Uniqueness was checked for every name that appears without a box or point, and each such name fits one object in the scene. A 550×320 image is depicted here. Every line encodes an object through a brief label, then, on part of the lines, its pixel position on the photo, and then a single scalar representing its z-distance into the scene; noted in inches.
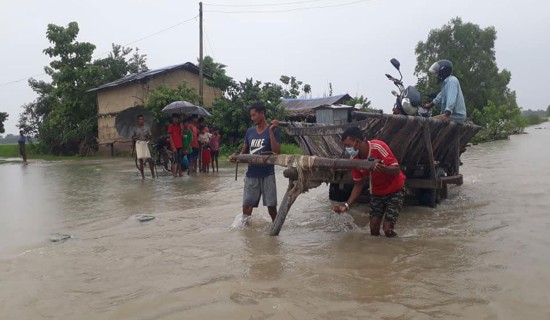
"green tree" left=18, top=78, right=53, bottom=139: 1285.7
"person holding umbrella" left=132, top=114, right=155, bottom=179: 444.5
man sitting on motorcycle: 260.5
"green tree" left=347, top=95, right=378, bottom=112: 971.9
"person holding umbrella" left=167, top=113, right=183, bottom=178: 470.9
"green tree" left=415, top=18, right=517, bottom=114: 1593.3
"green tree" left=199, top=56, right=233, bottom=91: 875.4
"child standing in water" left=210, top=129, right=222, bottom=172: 526.6
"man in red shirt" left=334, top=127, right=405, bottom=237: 185.0
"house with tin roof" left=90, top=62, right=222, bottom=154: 914.1
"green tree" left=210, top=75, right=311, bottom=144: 796.0
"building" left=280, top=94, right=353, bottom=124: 960.3
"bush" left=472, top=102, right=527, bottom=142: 1217.4
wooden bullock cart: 197.9
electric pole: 894.4
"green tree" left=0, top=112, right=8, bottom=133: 1275.8
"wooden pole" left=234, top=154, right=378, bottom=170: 175.8
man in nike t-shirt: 213.9
